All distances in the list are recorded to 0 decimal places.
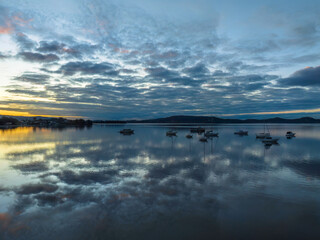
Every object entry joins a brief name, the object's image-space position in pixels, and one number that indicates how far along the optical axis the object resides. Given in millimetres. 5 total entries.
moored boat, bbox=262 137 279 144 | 54769
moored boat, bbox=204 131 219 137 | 74425
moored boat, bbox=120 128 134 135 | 92231
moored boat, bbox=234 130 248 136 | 90650
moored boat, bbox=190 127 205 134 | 101719
